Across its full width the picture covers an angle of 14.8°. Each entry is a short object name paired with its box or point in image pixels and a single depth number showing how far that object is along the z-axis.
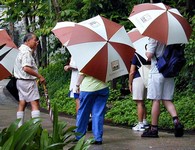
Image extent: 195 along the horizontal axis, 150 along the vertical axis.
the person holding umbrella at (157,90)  11.89
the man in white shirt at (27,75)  11.91
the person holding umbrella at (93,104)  10.94
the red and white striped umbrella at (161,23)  11.41
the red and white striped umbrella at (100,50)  10.46
